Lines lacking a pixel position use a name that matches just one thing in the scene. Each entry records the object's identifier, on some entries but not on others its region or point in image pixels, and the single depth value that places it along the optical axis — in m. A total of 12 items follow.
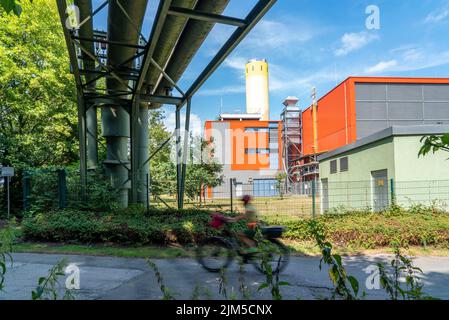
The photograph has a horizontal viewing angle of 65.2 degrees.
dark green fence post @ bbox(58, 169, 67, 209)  11.76
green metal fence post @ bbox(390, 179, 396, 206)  11.47
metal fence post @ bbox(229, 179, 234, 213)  12.70
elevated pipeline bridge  7.69
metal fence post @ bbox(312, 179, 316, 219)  11.81
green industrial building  11.91
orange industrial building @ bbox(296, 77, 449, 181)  36.31
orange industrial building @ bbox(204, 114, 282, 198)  50.69
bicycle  6.18
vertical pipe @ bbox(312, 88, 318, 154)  45.30
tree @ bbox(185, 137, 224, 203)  28.36
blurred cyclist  6.23
